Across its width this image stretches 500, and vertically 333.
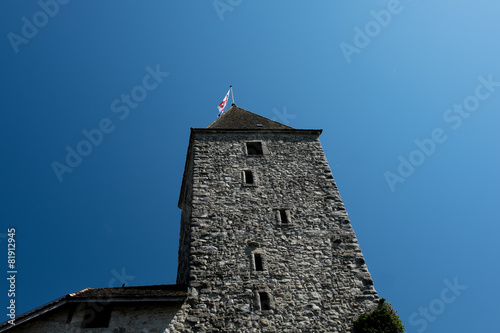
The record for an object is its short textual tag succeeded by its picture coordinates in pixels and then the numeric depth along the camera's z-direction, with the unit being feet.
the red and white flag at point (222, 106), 60.13
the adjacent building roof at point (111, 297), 27.20
